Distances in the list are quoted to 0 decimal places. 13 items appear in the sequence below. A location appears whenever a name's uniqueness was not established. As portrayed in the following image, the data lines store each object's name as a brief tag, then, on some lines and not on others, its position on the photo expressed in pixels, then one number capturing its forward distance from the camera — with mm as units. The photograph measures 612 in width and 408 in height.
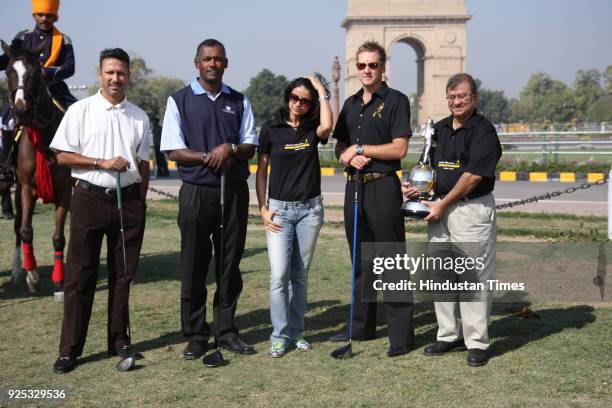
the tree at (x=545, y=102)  96875
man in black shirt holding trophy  5367
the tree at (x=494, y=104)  119688
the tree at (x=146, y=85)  54656
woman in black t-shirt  5582
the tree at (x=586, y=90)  96750
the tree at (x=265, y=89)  119125
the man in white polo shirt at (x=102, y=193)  5457
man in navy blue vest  5531
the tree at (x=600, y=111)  79612
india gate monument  50281
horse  7125
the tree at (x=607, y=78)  109550
